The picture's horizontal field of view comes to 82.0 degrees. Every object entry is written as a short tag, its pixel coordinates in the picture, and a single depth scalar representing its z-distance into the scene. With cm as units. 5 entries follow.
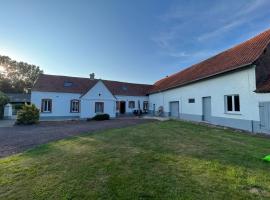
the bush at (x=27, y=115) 1564
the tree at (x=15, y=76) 4206
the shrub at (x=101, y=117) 1961
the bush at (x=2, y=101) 2112
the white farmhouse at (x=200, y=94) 966
